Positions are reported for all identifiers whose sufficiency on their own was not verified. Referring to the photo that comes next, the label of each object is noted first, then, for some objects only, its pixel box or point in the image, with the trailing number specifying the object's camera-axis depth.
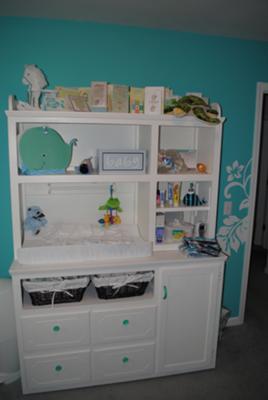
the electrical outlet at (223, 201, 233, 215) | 2.48
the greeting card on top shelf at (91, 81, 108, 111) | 1.91
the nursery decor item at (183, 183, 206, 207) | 2.10
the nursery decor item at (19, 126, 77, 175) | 1.82
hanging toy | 2.15
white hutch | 1.79
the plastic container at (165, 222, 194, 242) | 2.13
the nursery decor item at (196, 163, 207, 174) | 2.08
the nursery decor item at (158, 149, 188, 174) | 2.06
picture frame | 1.89
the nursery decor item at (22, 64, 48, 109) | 1.82
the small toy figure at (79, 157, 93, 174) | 1.89
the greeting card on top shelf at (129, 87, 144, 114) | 1.95
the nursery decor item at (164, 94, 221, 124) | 1.85
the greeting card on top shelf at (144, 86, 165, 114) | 1.86
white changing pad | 1.80
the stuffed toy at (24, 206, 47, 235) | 2.01
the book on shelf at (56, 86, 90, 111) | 1.85
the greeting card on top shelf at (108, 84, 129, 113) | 1.92
